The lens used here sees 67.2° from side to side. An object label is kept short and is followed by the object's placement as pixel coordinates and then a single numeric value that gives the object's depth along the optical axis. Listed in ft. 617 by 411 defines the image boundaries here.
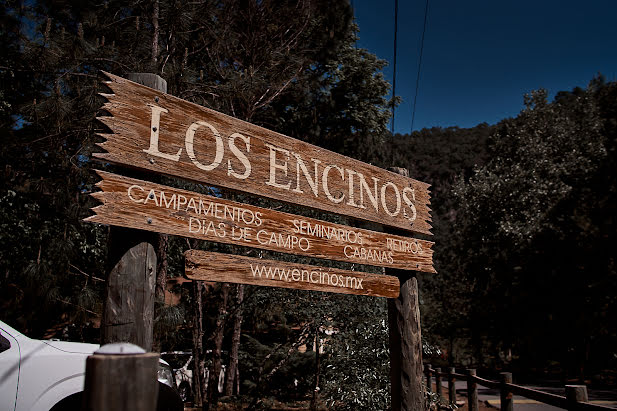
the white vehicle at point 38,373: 13.16
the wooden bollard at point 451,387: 35.04
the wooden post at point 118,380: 5.26
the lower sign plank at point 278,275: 10.43
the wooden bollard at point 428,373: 37.28
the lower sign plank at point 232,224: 9.20
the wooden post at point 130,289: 8.88
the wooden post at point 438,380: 36.50
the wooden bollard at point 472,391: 28.99
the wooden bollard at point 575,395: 16.52
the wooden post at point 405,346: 14.90
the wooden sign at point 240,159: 9.70
